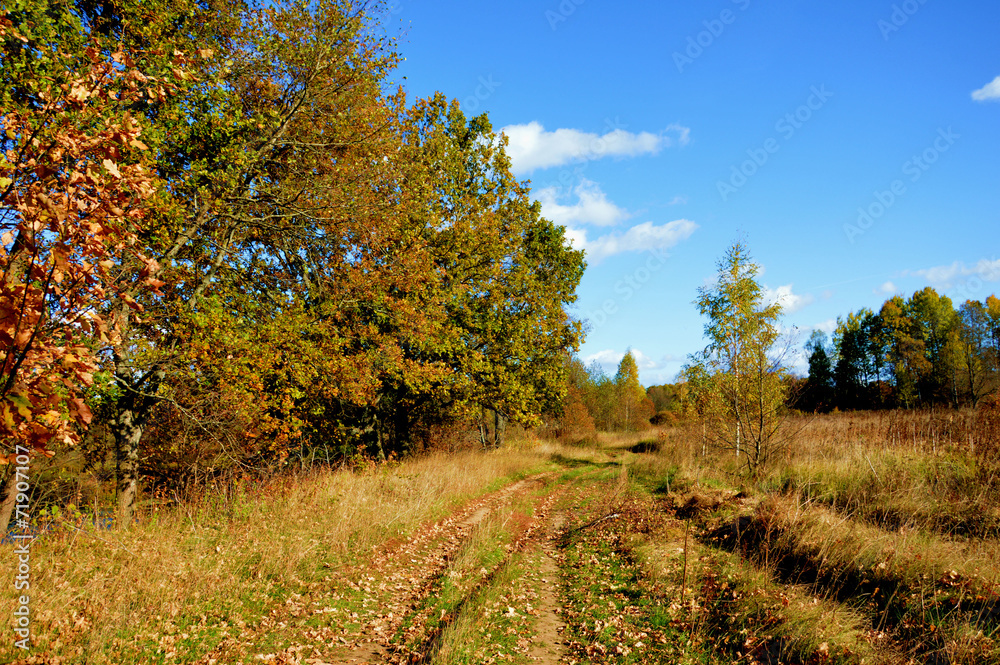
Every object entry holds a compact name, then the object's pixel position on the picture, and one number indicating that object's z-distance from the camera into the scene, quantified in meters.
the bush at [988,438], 10.33
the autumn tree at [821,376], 56.33
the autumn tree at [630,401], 57.53
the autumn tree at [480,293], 18.78
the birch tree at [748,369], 13.85
